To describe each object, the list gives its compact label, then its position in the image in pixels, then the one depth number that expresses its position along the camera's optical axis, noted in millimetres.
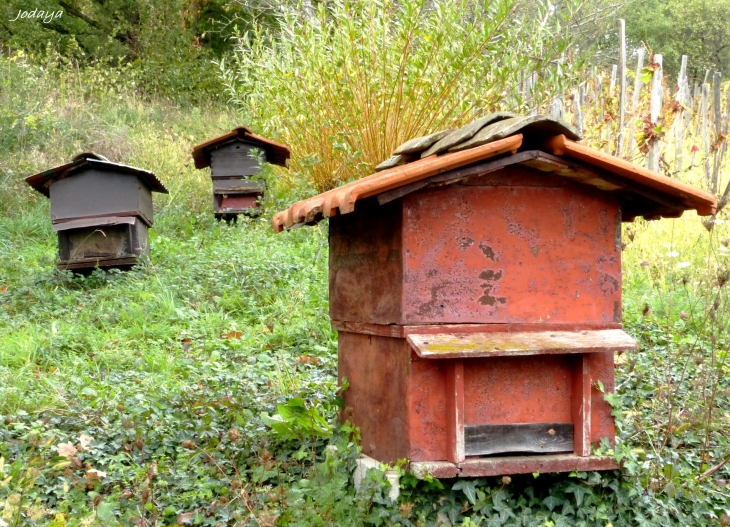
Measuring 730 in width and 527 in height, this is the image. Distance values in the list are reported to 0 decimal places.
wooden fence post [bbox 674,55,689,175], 9647
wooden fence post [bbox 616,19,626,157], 8766
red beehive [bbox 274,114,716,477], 3139
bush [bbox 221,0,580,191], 7598
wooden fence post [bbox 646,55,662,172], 8570
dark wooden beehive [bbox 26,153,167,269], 8000
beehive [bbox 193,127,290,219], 10508
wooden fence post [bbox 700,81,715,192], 10680
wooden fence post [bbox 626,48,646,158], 9133
